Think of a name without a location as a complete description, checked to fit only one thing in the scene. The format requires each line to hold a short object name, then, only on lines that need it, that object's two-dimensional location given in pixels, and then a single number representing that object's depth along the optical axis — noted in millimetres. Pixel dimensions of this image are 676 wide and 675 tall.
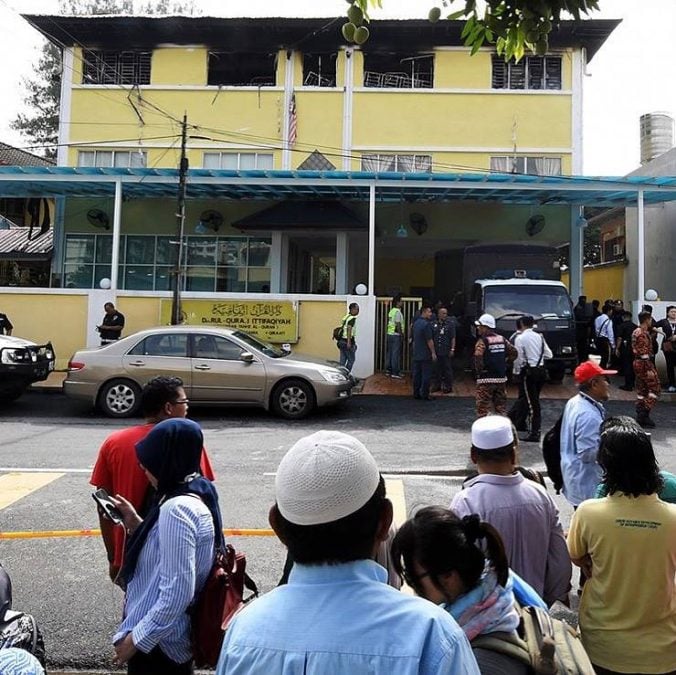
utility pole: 15281
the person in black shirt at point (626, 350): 13938
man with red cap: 4172
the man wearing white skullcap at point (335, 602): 1185
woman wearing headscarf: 2293
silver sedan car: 10938
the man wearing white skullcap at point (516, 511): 2635
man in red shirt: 3021
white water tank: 22969
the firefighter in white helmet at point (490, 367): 8711
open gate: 15977
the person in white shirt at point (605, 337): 14787
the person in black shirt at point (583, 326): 15883
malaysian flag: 19531
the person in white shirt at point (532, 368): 8969
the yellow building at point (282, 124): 19375
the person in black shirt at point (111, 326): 14438
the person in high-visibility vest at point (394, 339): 14625
